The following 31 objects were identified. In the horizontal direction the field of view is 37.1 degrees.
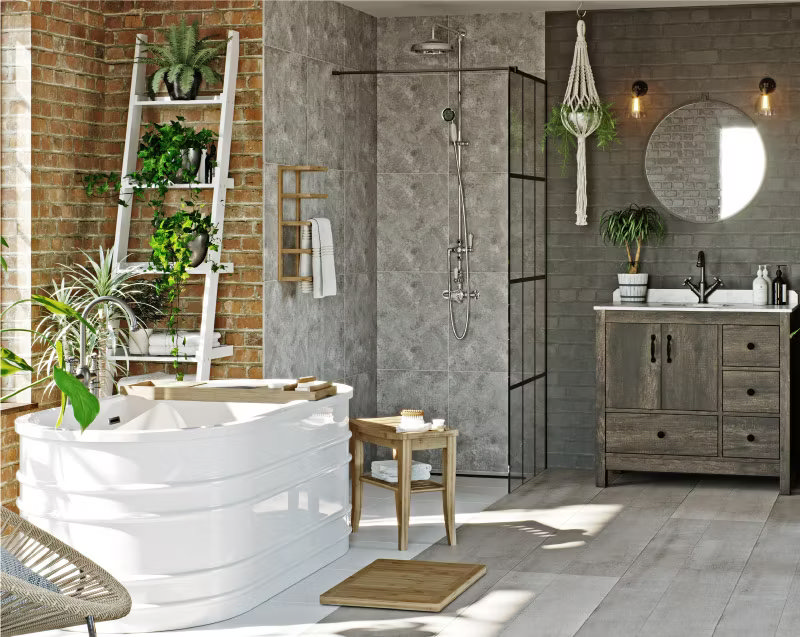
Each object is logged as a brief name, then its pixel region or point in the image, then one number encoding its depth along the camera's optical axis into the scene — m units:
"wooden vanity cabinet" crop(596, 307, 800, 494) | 6.55
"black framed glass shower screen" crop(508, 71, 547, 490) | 6.70
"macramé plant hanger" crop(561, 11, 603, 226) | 7.09
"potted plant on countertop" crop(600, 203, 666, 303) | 7.08
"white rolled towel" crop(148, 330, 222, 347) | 5.58
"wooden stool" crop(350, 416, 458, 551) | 5.32
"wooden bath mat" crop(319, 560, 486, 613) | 4.50
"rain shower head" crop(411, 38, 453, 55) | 6.71
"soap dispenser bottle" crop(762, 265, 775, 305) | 6.86
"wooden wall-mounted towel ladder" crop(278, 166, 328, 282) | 5.92
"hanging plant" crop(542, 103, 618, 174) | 7.16
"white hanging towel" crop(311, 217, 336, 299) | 6.11
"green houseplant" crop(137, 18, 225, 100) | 5.56
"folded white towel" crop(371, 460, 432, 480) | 5.90
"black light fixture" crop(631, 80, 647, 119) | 7.15
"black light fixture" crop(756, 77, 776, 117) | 6.92
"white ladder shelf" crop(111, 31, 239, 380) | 5.57
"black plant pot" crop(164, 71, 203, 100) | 5.60
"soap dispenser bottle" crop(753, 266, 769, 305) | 6.81
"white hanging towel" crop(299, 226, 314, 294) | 6.08
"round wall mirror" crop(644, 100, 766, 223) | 7.05
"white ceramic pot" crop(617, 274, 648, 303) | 7.07
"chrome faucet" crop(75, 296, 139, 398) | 4.43
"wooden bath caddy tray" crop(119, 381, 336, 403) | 5.02
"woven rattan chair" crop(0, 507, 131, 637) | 2.98
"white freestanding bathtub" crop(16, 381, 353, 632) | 4.12
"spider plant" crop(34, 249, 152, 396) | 5.11
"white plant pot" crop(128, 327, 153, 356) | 5.59
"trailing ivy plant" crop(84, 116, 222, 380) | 5.41
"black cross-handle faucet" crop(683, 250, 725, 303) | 7.05
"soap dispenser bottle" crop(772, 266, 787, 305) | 6.79
